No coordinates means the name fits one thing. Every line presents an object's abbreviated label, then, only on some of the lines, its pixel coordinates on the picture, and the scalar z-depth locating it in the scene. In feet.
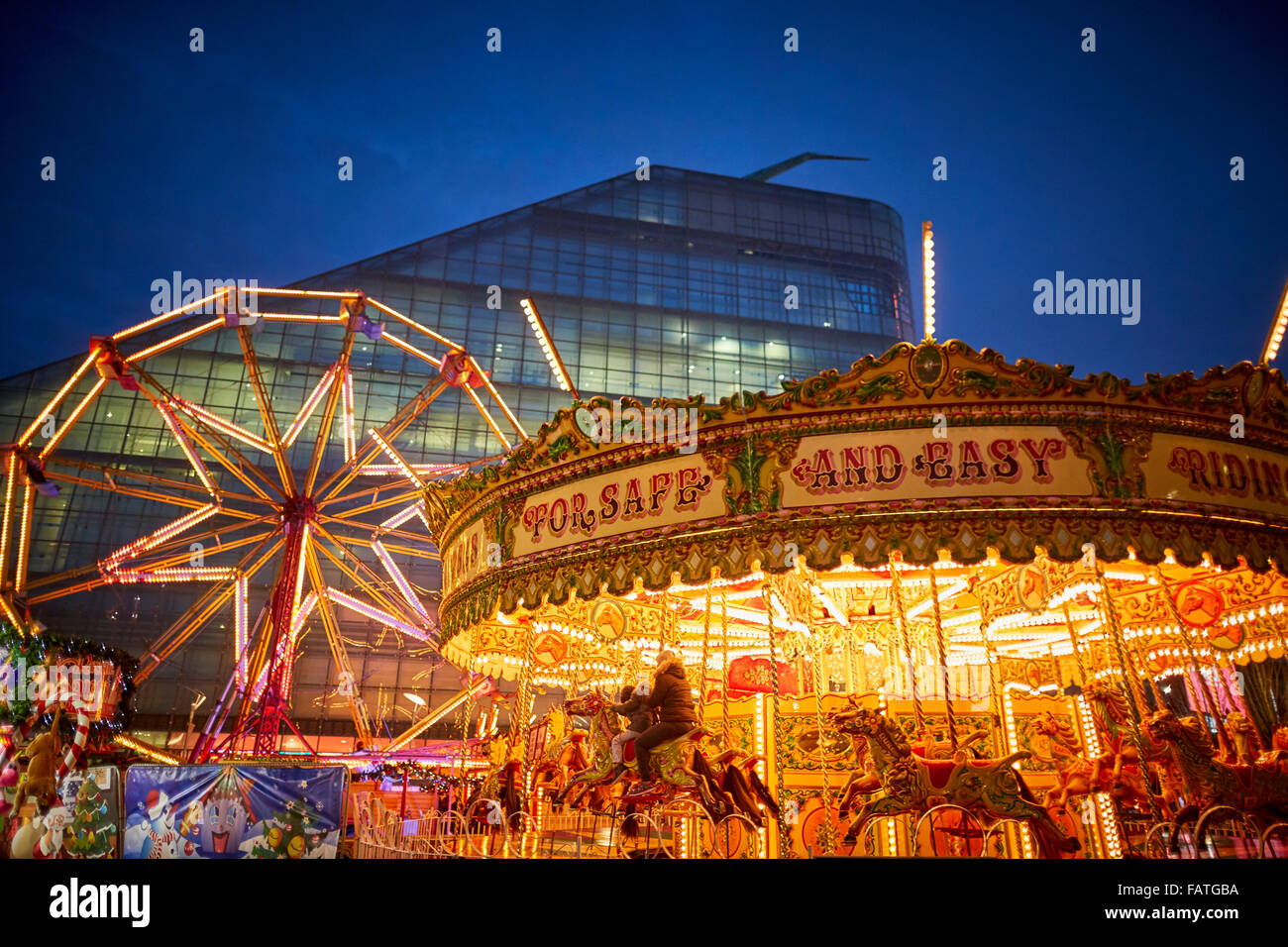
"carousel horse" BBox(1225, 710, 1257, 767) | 24.20
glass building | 98.68
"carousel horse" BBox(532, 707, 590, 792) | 29.37
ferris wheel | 46.24
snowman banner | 21.07
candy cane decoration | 30.45
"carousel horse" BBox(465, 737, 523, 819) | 33.12
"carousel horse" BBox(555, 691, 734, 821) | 21.66
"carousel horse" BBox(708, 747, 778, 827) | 21.95
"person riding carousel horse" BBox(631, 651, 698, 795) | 22.35
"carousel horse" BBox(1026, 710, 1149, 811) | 23.15
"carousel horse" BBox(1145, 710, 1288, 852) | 21.43
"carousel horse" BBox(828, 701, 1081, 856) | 19.34
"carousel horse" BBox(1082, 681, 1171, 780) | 22.30
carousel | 18.99
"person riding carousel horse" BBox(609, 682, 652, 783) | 22.74
